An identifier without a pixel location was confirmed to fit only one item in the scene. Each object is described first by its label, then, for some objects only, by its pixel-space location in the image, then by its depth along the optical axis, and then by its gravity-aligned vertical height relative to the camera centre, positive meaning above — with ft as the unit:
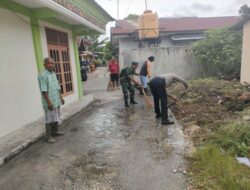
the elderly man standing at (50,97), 16.24 -2.70
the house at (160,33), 58.18 +4.38
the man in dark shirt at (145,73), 34.32 -2.87
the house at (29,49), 18.53 +0.73
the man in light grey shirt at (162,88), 20.12 -2.95
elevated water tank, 57.16 +5.96
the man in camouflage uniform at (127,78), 27.96 -2.78
